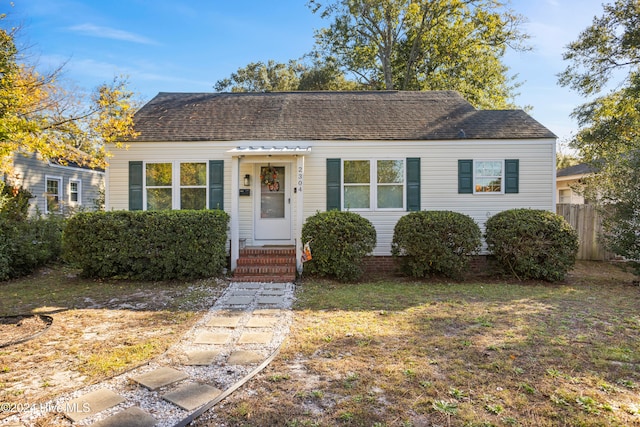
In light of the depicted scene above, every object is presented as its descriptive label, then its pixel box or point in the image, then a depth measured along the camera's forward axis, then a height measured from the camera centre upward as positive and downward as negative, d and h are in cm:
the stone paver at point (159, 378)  306 -154
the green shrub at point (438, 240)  751 -68
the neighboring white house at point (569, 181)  1783 +148
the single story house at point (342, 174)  903 +85
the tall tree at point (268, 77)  2683 +1037
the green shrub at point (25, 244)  782 -91
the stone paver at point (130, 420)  246 -152
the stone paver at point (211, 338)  422 -161
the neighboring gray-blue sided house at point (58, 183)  1330 +91
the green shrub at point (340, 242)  748 -73
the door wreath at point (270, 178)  925 +75
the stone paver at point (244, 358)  360 -158
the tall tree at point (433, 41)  1959 +962
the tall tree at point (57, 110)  545 +190
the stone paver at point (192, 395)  275 -153
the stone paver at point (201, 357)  357 -158
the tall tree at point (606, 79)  1348 +545
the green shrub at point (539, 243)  755 -75
